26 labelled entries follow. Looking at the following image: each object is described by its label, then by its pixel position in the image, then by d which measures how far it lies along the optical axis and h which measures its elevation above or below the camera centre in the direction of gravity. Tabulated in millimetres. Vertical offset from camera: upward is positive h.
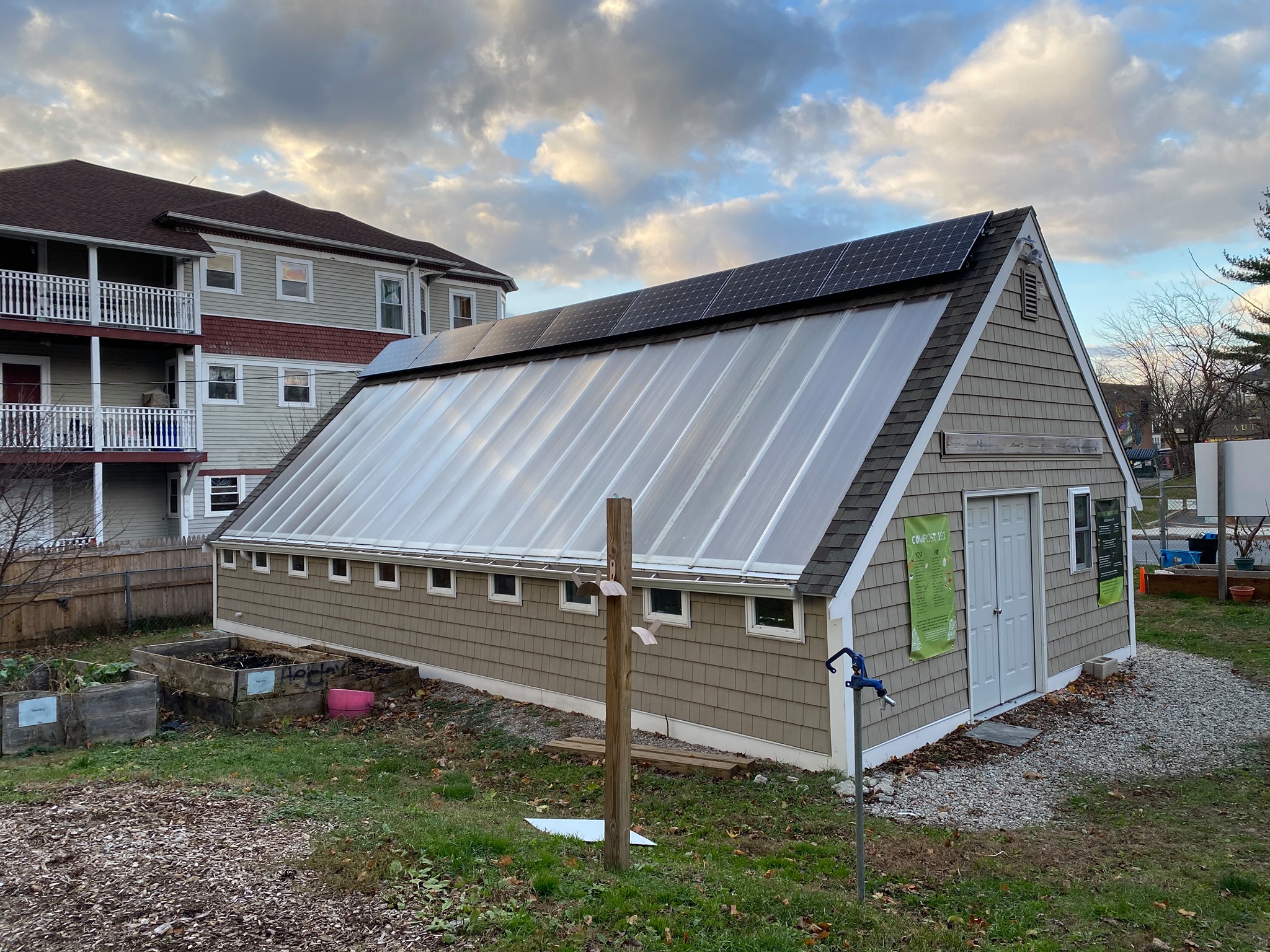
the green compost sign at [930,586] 8453 -1097
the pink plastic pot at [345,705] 10906 -2789
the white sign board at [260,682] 10516 -2396
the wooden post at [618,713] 5000 -1368
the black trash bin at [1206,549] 19375 -1715
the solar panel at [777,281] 10781 +2797
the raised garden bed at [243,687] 10461 -2497
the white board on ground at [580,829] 5921 -2518
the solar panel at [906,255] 9430 +2748
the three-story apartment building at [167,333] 20906 +4690
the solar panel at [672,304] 12086 +2816
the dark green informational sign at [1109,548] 11727 -1002
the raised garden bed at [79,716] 9258 -2499
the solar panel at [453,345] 16266 +3010
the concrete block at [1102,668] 11188 -2598
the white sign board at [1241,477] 16203 -24
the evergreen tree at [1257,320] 32375 +6266
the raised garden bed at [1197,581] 16453 -2177
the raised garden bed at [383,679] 11398 -2601
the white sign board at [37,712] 9297 -2398
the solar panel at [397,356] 17781 +3040
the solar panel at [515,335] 14828 +2923
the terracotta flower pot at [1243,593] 16219 -2320
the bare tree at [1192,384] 37562 +4504
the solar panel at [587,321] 13461 +2865
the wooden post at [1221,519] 16250 -854
